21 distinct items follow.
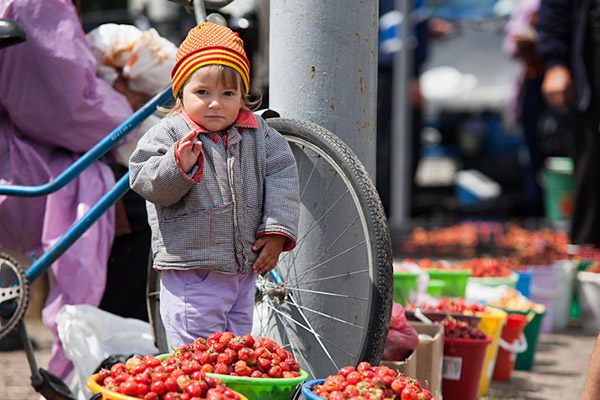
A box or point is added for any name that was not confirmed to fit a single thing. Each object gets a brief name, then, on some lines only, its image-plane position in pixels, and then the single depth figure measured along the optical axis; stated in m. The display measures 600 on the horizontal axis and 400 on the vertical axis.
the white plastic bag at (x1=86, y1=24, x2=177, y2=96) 7.14
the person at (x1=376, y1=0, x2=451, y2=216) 17.83
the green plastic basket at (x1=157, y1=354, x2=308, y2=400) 4.36
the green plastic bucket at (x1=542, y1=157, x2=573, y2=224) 17.66
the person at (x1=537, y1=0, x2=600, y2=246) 12.62
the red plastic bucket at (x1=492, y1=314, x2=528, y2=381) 8.16
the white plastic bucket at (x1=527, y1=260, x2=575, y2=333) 10.91
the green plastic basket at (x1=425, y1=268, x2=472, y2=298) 9.06
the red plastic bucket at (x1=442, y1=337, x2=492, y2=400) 6.73
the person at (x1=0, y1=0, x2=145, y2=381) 6.52
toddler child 4.95
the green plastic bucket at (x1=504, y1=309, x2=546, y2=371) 8.87
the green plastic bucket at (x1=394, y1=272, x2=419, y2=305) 8.33
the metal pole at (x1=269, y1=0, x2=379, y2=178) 5.82
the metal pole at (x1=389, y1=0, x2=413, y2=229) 18.19
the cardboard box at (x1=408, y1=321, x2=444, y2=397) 6.12
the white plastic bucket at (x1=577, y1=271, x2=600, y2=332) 11.37
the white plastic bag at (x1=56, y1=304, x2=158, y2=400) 6.16
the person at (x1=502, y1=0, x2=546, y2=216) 16.53
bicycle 5.86
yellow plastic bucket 7.55
